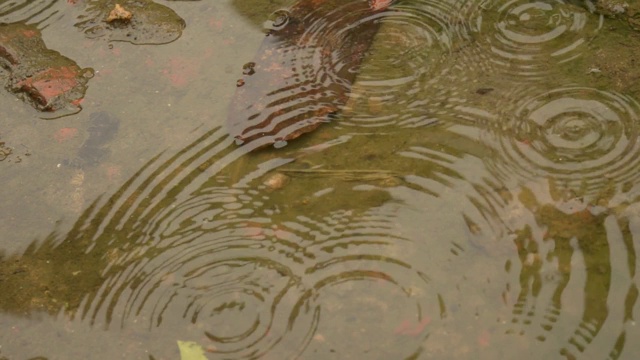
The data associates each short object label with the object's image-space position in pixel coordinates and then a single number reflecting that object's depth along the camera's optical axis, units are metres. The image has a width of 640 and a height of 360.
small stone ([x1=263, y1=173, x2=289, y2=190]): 3.29
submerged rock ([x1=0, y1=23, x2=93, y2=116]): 3.69
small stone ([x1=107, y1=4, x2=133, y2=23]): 3.99
